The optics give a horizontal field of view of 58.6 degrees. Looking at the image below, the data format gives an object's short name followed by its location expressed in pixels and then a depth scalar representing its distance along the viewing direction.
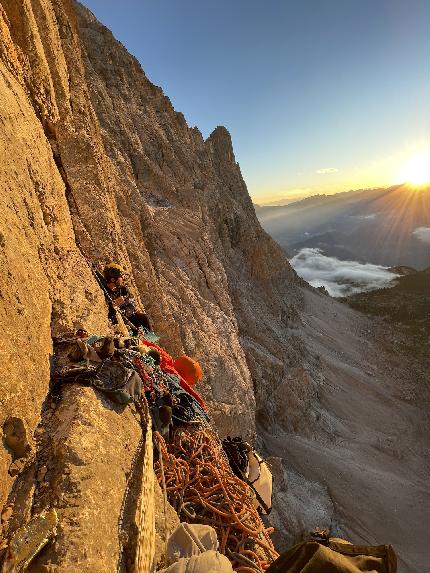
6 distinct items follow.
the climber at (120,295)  7.18
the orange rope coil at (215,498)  3.92
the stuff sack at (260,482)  4.94
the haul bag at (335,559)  2.57
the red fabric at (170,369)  5.25
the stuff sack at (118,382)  3.73
